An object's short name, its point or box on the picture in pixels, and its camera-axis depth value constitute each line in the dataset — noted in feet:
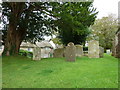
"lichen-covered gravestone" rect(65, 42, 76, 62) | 25.61
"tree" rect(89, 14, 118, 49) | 82.29
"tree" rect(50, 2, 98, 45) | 22.43
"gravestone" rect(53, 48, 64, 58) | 37.42
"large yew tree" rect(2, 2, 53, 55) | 29.45
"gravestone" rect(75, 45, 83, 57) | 37.67
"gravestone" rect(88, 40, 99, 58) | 33.29
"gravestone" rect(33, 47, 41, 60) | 29.07
